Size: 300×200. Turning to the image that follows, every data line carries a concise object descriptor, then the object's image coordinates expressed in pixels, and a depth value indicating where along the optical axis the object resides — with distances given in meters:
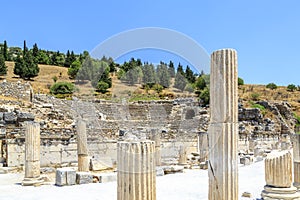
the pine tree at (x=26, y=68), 58.16
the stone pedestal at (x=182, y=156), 19.06
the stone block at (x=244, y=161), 19.14
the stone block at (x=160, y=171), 15.00
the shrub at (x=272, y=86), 68.62
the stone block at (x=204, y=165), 17.78
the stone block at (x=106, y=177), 13.02
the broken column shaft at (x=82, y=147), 14.84
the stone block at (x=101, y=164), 17.59
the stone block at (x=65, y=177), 12.26
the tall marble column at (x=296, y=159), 9.27
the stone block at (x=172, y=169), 16.05
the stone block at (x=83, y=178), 12.67
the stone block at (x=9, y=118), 21.68
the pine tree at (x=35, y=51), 75.82
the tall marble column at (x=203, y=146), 20.13
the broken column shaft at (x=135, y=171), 4.93
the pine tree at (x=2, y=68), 57.62
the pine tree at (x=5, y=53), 72.44
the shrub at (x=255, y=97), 54.66
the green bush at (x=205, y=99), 36.67
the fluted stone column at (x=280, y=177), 7.90
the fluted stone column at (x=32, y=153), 12.76
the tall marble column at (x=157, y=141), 17.24
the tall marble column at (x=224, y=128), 5.68
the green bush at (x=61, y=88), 45.75
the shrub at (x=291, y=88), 67.31
